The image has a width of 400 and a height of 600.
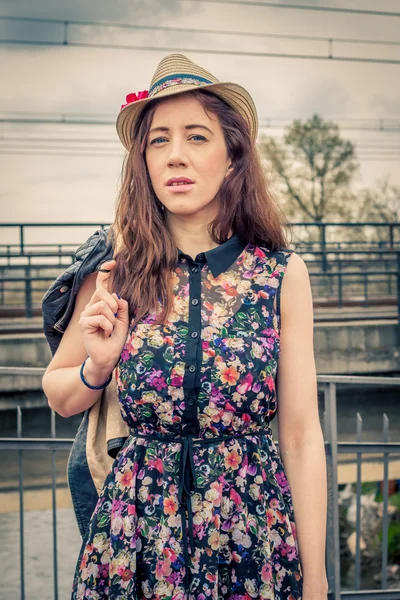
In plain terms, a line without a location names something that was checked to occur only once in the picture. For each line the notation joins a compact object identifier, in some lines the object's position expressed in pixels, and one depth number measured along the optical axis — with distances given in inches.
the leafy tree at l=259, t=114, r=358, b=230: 719.1
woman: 57.3
